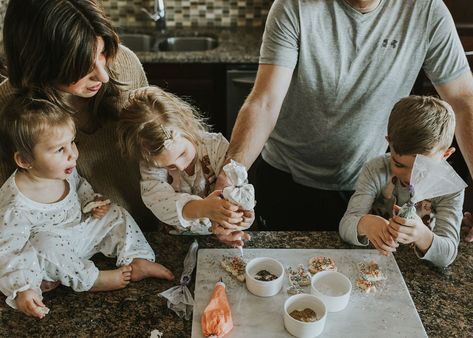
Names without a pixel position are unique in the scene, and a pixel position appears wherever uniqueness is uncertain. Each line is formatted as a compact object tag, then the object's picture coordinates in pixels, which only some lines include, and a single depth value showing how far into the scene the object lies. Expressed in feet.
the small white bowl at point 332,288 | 3.80
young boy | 4.24
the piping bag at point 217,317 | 3.63
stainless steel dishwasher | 9.86
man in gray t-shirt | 5.35
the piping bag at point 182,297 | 3.88
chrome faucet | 10.87
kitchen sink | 11.31
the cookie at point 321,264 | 4.21
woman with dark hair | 4.11
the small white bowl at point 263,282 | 3.94
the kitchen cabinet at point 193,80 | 9.95
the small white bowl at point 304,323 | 3.56
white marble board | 3.69
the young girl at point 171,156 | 4.60
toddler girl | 3.87
